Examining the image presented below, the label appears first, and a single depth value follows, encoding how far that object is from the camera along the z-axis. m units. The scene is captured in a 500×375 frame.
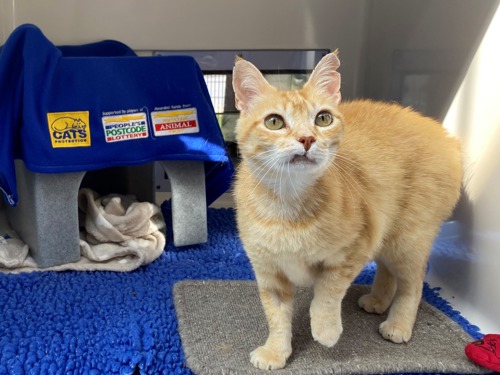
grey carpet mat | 1.07
